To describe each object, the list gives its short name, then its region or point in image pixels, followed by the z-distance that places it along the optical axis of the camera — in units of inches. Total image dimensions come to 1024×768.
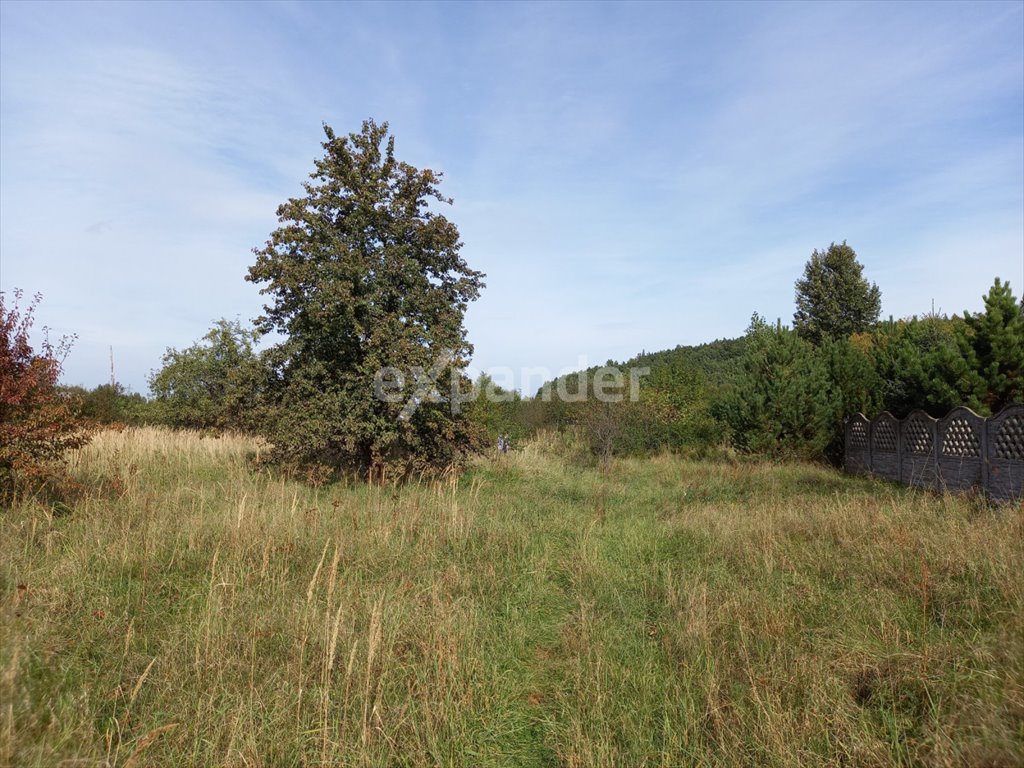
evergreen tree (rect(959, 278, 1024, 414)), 447.2
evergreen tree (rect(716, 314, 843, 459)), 592.4
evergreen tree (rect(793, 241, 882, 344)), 1395.2
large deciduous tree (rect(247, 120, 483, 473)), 381.1
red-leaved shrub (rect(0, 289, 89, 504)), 239.9
